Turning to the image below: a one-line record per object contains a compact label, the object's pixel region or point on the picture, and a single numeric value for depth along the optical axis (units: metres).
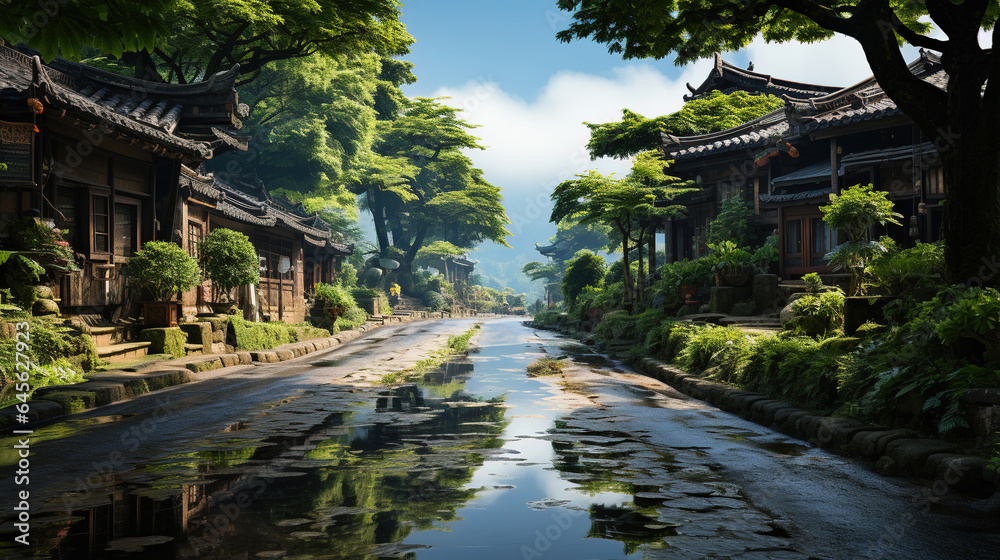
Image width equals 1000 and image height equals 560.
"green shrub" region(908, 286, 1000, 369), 5.75
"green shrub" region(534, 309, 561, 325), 36.82
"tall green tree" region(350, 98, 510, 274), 48.84
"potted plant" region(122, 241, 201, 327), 14.71
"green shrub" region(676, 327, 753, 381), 10.72
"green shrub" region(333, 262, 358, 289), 44.20
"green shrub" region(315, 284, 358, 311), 27.11
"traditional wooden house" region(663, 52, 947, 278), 17.91
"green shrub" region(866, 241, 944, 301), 8.80
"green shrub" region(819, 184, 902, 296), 12.47
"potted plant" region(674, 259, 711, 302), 19.33
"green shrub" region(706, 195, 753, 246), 23.41
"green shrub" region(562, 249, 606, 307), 34.38
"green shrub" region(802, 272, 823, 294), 14.26
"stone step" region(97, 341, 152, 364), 12.58
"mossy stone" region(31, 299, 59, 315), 11.44
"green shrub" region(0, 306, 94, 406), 9.15
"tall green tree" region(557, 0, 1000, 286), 6.69
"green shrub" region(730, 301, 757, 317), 17.16
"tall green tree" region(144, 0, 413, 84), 20.80
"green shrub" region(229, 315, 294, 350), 17.39
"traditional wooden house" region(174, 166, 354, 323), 19.89
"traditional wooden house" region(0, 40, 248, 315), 12.77
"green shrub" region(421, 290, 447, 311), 55.66
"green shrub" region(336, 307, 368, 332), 28.30
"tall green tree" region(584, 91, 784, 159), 27.55
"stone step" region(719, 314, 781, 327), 15.22
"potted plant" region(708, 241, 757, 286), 17.92
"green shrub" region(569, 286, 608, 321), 27.78
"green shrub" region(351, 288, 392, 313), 40.62
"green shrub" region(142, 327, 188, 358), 14.15
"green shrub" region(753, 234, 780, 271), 20.50
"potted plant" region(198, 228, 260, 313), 18.09
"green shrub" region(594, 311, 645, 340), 20.09
